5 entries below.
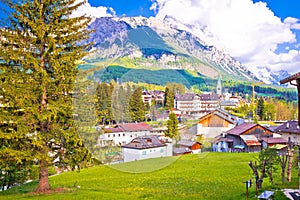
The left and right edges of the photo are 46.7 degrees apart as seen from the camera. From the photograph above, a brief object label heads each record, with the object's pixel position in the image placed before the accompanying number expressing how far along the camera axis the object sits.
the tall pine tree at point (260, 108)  112.00
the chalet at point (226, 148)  52.23
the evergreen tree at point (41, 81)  17.91
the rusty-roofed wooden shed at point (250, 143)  52.90
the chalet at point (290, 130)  50.47
